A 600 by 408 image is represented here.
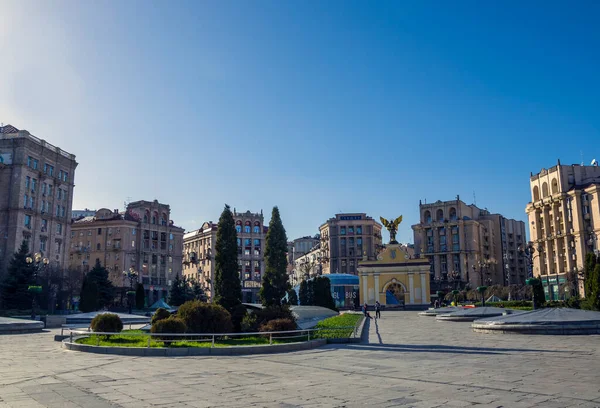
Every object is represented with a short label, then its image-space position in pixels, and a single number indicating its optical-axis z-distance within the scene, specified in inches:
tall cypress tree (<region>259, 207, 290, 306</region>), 1425.9
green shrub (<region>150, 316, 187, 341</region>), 679.0
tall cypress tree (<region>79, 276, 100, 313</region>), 1882.4
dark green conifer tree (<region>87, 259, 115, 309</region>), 2162.9
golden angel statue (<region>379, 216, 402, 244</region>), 2532.0
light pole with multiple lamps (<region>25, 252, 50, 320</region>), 1307.8
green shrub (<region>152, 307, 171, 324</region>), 824.9
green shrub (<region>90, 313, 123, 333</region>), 767.1
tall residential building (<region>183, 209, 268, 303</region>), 3799.2
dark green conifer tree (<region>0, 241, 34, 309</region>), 1729.8
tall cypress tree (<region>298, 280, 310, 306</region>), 2146.9
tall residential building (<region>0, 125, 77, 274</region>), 2304.4
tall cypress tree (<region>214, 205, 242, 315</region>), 974.4
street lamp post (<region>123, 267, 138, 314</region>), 1812.3
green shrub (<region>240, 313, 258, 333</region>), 910.9
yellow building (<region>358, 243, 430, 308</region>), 2399.1
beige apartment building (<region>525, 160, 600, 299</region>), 2657.5
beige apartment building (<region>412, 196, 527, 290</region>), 3836.1
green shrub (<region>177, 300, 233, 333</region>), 762.8
